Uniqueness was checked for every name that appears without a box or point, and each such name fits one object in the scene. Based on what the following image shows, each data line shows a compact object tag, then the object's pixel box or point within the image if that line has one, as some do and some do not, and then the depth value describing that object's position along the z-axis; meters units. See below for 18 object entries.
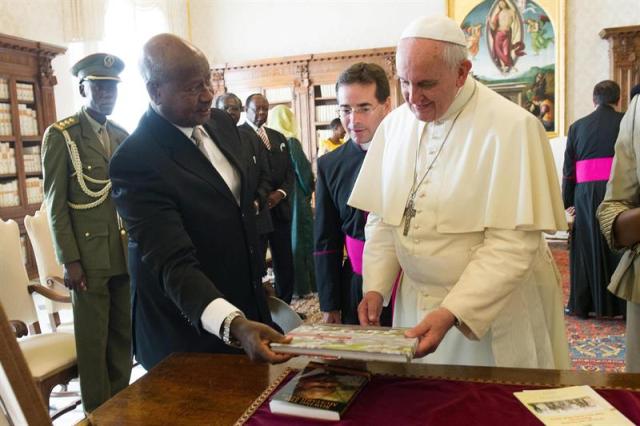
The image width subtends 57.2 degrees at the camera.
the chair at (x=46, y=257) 3.82
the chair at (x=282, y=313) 2.23
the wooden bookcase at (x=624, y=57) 8.39
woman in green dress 6.01
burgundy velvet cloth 1.25
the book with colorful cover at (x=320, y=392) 1.29
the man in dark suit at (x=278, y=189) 5.27
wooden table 1.36
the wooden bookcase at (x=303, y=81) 9.64
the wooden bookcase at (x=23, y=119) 6.59
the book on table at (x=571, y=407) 1.20
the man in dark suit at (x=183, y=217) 1.66
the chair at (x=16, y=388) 0.74
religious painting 9.01
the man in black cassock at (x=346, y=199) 2.41
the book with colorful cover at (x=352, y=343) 1.21
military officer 3.22
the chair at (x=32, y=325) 2.90
